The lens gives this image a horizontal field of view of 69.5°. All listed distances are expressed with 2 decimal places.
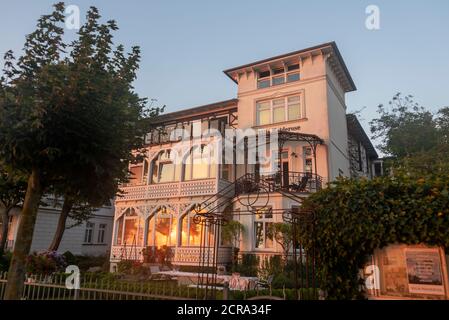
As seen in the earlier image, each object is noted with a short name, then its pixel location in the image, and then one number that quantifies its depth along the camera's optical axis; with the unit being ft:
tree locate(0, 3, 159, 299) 20.38
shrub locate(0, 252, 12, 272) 52.50
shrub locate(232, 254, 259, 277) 52.14
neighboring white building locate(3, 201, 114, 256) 82.89
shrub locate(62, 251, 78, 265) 71.10
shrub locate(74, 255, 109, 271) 71.94
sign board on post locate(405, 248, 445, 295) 17.22
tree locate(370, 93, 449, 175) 69.41
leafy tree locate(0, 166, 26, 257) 60.41
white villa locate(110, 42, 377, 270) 60.70
